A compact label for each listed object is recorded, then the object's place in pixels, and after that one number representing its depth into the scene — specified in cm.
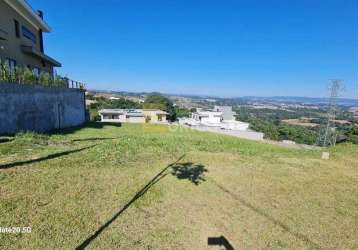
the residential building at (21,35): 1176
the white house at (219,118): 3959
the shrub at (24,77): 858
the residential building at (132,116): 3991
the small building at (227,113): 5418
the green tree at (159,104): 5897
